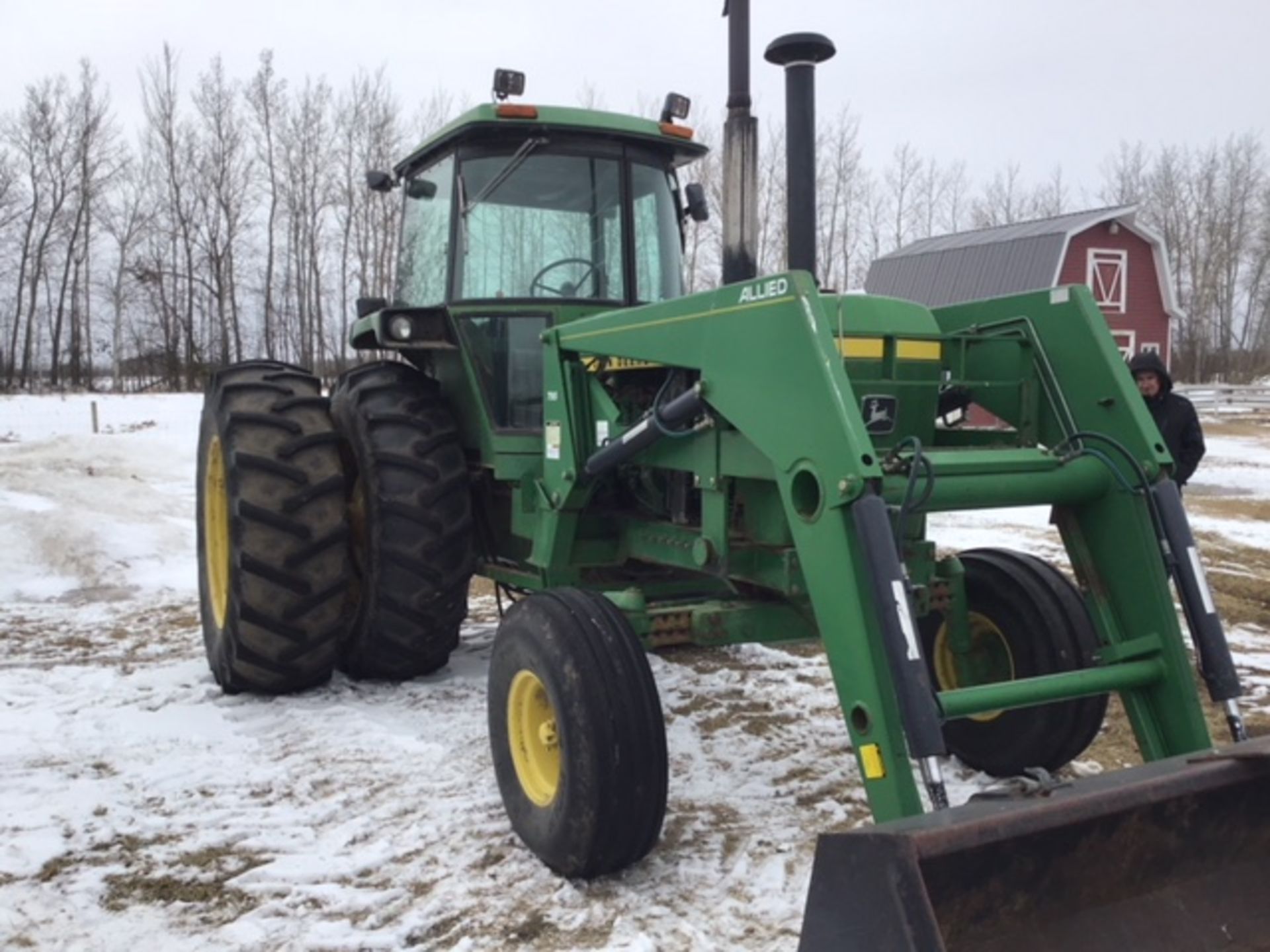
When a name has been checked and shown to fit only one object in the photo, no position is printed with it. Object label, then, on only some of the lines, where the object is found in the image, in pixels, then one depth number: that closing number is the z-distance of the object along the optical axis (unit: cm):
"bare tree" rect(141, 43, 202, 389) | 3728
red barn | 2877
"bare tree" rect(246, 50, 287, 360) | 3784
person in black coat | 640
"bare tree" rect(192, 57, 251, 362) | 3712
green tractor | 258
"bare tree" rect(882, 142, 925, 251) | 4741
